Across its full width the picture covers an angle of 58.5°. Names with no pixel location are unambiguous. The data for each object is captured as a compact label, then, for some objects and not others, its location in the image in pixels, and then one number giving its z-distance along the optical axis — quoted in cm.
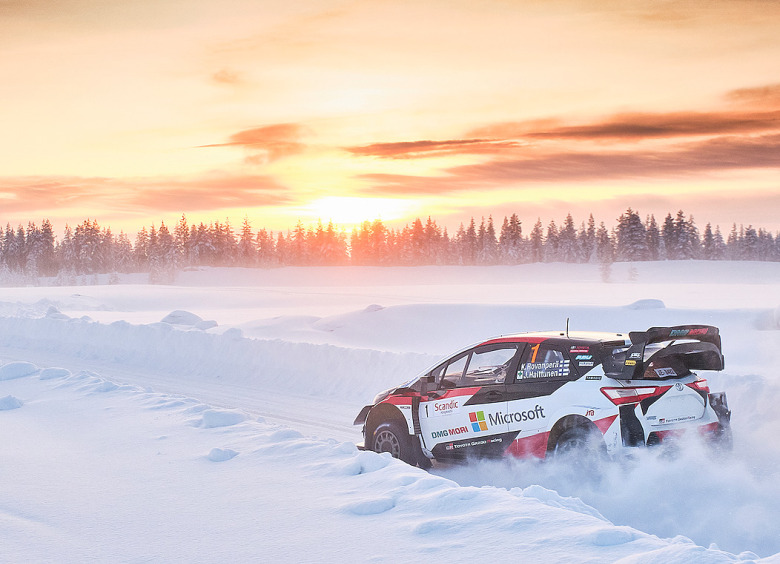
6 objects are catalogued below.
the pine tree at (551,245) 12138
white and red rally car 720
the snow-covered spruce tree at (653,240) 9931
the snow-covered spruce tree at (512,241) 12568
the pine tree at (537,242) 12675
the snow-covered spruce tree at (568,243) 11869
